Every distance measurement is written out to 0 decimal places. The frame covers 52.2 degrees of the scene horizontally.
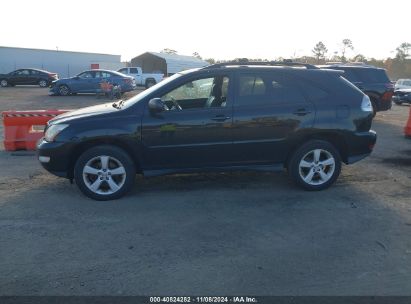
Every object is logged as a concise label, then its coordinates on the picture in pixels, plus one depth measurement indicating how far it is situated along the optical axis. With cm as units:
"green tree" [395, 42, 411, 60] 6475
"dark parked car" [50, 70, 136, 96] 2412
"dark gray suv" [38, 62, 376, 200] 561
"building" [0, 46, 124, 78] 4653
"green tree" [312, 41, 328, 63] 7331
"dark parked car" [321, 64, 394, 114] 1353
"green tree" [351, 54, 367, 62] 6575
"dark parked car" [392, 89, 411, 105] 2231
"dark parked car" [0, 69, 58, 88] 3259
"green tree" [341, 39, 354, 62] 7371
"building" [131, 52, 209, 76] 4703
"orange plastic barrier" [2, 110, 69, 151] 869
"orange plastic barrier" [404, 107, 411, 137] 1071
